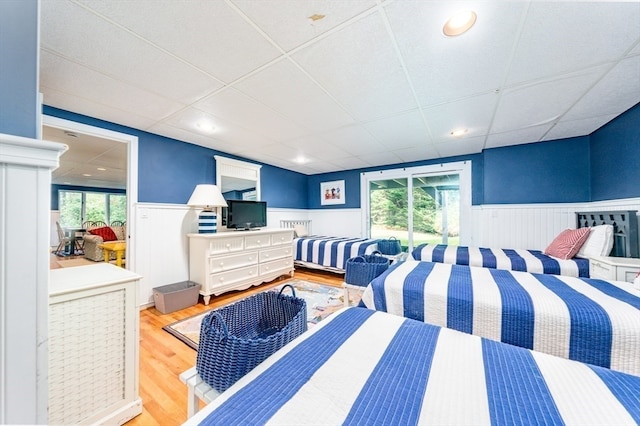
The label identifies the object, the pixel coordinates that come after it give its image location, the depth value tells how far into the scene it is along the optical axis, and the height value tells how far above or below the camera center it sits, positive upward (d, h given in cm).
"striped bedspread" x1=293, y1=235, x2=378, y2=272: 380 -63
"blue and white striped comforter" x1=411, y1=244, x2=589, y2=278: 221 -50
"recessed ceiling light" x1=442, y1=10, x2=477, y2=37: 123 +107
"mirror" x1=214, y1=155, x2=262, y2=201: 368 +60
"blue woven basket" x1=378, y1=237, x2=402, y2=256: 392 -58
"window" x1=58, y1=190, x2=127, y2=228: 748 +24
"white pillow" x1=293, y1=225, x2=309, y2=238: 513 -39
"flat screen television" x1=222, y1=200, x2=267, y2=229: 353 -1
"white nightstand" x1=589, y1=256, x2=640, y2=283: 175 -43
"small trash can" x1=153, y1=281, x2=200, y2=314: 258 -96
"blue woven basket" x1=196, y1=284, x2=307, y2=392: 82 -52
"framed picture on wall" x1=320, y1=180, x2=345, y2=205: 536 +50
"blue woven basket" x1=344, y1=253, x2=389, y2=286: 221 -57
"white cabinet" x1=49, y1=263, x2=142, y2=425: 107 -68
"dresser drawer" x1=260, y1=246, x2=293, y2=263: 356 -65
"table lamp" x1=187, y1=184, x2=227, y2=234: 303 +15
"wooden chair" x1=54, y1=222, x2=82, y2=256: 648 -82
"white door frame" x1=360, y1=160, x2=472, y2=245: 401 +76
